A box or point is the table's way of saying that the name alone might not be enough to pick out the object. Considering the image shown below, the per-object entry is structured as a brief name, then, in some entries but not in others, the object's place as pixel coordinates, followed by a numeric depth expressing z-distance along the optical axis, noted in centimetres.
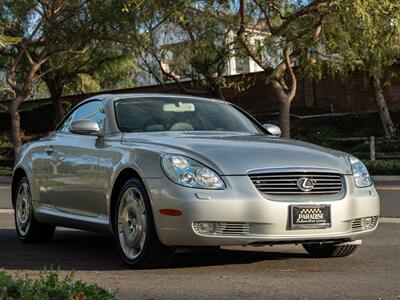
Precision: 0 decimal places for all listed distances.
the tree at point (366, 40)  1822
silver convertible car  583
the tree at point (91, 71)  3122
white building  2625
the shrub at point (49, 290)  381
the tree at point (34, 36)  2762
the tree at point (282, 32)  2017
